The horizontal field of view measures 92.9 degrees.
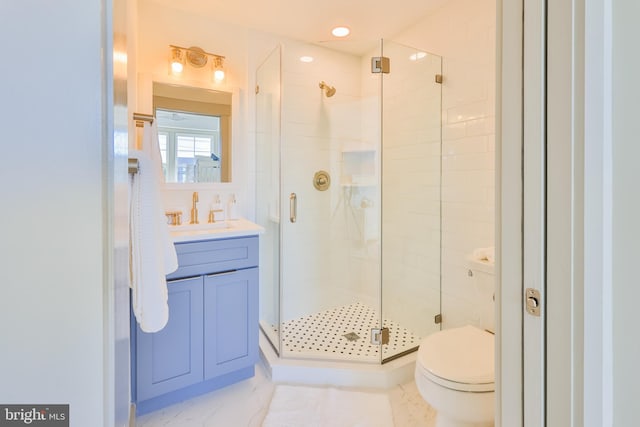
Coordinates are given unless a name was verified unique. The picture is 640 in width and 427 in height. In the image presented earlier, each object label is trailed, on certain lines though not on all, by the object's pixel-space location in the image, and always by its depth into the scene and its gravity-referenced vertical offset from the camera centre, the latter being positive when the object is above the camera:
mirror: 2.08 +0.57
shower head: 2.57 +1.04
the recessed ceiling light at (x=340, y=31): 2.35 +1.42
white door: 0.59 +0.01
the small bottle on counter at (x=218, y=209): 2.21 +0.02
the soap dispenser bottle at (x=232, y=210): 2.26 +0.01
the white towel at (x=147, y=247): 1.08 -0.13
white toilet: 1.17 -0.65
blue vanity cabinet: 1.56 -0.66
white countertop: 1.67 -0.11
